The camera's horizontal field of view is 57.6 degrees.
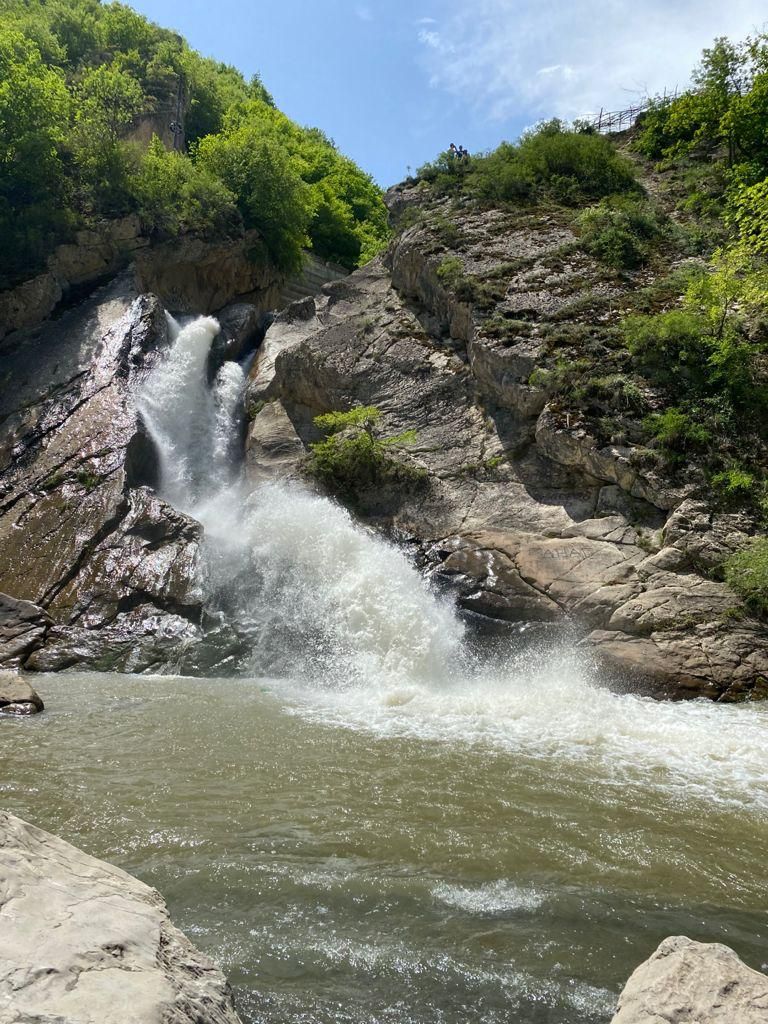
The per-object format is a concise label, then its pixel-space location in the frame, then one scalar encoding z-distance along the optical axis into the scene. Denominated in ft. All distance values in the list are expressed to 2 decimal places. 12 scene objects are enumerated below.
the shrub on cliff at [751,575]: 38.68
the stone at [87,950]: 7.43
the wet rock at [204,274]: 88.43
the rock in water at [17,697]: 30.94
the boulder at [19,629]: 42.60
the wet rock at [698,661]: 36.52
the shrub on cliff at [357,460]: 59.06
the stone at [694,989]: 8.71
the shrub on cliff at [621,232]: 64.08
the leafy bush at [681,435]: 46.80
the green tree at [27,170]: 82.53
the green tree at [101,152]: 89.04
